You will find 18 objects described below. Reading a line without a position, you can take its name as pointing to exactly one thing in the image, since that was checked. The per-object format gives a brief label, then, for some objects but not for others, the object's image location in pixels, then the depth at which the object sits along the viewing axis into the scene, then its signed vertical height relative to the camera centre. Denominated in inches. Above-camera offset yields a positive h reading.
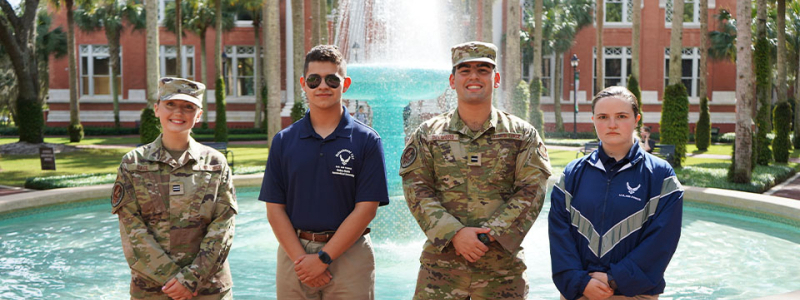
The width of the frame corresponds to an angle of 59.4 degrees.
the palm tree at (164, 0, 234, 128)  1473.9 +191.7
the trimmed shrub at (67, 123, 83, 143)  1194.6 -38.2
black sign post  661.3 -44.4
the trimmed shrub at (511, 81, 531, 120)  991.6 +5.6
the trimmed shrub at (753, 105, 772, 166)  676.7 -35.8
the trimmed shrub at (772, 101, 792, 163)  782.0 -35.8
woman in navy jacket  129.0 -21.2
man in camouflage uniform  137.7 -16.0
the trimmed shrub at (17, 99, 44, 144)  932.6 -14.4
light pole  1355.8 +81.7
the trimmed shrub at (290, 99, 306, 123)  914.7 -3.6
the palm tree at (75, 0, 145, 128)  1521.9 +197.7
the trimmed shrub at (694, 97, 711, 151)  1025.1 -40.0
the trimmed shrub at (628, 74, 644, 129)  980.6 +23.8
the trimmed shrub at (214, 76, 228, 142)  1093.4 -30.8
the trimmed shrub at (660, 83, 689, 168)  703.1 -13.8
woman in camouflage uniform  134.1 -20.0
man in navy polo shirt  135.6 -16.6
